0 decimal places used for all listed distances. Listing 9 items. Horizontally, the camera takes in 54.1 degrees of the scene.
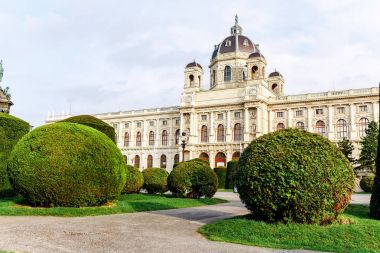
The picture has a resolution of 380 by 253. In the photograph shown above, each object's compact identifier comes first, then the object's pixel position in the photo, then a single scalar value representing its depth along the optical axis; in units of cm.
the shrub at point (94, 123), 1817
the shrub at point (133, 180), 1967
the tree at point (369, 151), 3512
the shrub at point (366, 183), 3274
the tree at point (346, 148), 3897
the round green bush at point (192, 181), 1950
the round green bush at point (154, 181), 2372
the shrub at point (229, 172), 3650
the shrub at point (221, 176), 3900
